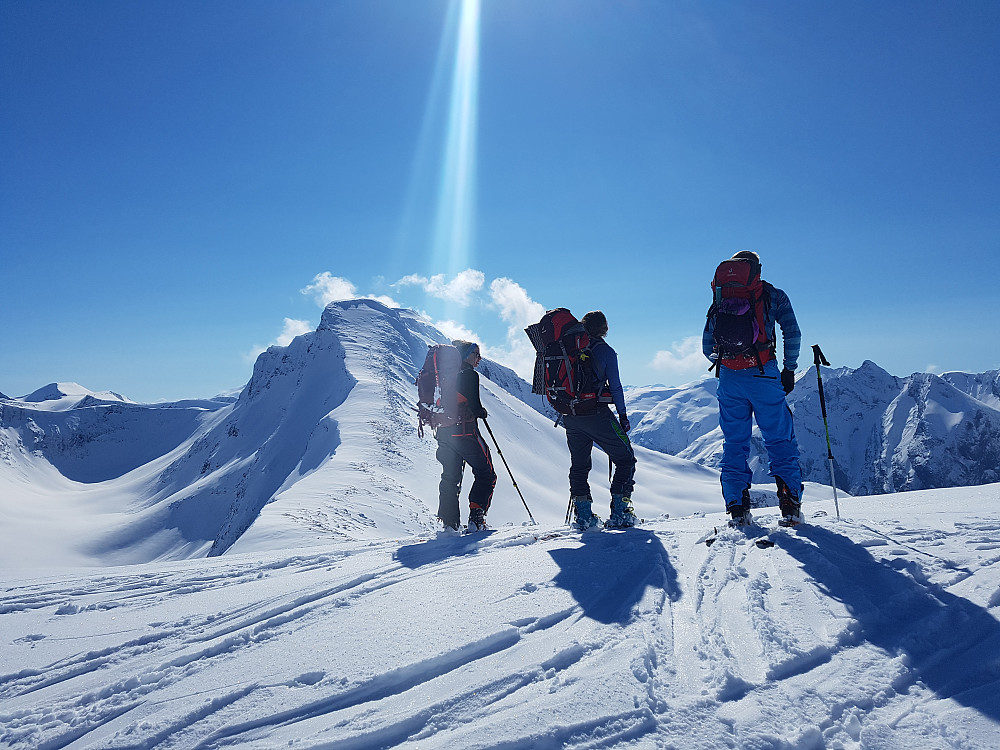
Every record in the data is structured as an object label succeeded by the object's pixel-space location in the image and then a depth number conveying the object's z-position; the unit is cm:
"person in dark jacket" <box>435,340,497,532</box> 833
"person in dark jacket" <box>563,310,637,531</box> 708
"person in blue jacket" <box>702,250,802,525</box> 619
